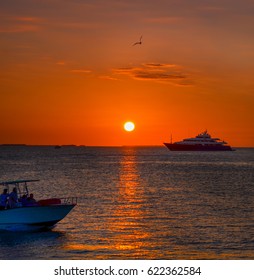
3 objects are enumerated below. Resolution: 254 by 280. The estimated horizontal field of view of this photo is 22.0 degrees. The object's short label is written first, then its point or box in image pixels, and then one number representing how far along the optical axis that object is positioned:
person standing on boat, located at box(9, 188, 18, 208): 36.81
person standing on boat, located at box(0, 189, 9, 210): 36.78
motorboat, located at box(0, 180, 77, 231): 37.06
